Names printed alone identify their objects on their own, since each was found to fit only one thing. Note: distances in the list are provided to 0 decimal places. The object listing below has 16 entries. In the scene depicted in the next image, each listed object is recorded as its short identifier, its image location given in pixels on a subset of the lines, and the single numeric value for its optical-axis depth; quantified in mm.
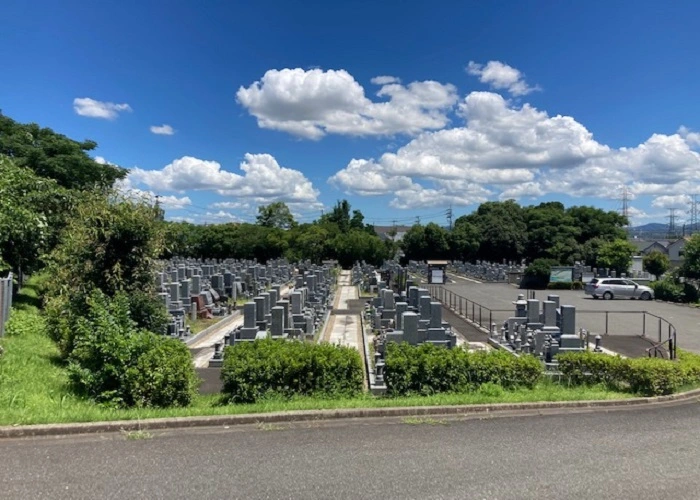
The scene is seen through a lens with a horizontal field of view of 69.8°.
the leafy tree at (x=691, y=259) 31297
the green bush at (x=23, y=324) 12380
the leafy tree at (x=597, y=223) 61156
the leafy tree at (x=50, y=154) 26266
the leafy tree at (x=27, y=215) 12531
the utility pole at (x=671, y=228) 145050
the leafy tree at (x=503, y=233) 66625
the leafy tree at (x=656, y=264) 48406
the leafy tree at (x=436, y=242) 68188
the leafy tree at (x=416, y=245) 68750
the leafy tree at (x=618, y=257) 48250
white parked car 33272
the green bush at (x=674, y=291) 31141
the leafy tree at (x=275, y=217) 91250
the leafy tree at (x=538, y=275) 42344
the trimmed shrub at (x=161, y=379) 7184
